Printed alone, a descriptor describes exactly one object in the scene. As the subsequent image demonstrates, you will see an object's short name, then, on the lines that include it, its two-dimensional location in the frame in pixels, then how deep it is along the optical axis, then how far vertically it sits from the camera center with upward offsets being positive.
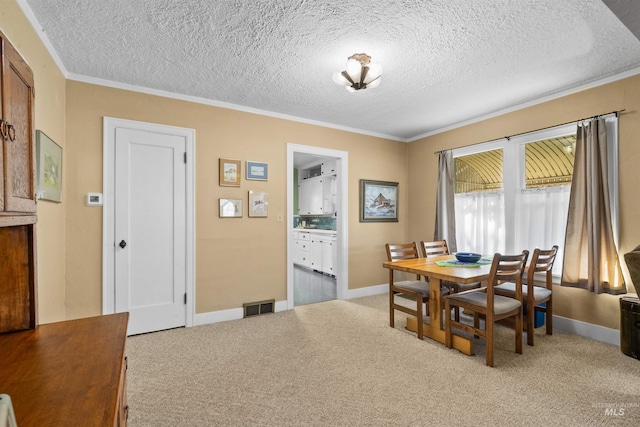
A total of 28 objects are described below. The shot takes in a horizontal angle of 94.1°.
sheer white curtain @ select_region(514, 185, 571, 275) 3.18 -0.05
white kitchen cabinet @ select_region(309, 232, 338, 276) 5.47 -0.73
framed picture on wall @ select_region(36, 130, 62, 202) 2.09 +0.37
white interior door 2.93 -0.14
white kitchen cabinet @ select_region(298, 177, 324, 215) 6.35 +0.42
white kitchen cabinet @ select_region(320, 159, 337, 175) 5.80 +0.97
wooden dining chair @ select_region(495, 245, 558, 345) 2.70 -0.76
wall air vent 3.54 -1.12
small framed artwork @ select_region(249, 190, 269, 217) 3.61 +0.14
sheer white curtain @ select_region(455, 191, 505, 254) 3.75 -0.11
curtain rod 2.77 +0.94
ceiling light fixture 2.36 +1.15
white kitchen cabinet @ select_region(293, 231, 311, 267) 6.42 -0.76
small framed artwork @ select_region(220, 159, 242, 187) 3.43 +0.50
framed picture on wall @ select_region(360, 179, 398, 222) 4.56 +0.22
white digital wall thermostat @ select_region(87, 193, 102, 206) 2.80 +0.16
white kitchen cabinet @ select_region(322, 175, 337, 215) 5.98 +0.41
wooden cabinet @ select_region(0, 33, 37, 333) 1.07 +0.04
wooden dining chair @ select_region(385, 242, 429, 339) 2.91 -0.77
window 3.21 +0.27
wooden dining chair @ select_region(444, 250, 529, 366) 2.36 -0.75
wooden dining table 2.45 -0.54
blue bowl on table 3.02 -0.44
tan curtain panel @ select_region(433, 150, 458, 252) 4.20 +0.15
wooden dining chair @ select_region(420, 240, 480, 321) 3.51 -0.48
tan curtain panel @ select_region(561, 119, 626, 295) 2.78 -0.10
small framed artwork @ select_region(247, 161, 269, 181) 3.61 +0.54
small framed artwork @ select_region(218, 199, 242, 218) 3.43 +0.08
